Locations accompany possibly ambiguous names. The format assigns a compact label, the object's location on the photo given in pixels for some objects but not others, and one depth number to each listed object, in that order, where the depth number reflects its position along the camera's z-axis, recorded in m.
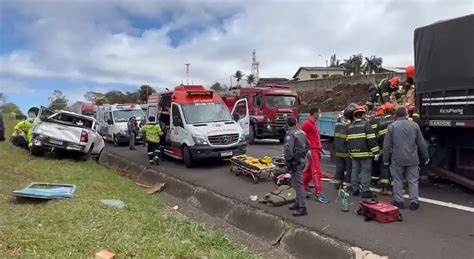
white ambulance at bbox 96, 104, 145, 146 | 23.67
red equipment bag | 7.23
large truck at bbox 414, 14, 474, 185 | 8.44
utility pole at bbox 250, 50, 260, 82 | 85.06
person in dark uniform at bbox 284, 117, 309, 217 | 7.83
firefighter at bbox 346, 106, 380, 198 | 8.79
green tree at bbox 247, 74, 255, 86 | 76.35
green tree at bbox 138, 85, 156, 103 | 63.88
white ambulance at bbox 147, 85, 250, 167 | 13.62
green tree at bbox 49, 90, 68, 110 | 69.45
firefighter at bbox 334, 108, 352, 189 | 9.30
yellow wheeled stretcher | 11.17
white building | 72.64
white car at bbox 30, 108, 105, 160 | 15.02
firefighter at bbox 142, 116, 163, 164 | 14.98
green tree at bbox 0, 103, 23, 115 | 69.12
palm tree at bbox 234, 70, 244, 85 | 87.94
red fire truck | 22.17
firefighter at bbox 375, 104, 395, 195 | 9.16
